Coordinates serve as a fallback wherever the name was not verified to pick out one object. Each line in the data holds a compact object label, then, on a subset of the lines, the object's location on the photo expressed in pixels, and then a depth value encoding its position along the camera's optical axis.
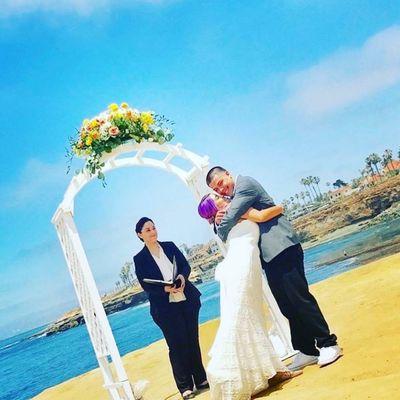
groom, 4.00
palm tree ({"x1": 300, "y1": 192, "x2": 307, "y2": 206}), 106.50
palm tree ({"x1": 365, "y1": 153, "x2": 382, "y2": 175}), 95.58
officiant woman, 5.09
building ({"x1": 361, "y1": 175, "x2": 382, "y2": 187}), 88.12
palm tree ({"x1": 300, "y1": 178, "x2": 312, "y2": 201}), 108.19
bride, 3.74
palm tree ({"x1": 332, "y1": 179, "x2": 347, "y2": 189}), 102.06
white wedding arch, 4.97
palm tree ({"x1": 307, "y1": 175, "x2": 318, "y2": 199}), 107.75
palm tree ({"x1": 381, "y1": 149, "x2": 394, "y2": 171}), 95.56
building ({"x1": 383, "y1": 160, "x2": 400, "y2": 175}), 93.01
